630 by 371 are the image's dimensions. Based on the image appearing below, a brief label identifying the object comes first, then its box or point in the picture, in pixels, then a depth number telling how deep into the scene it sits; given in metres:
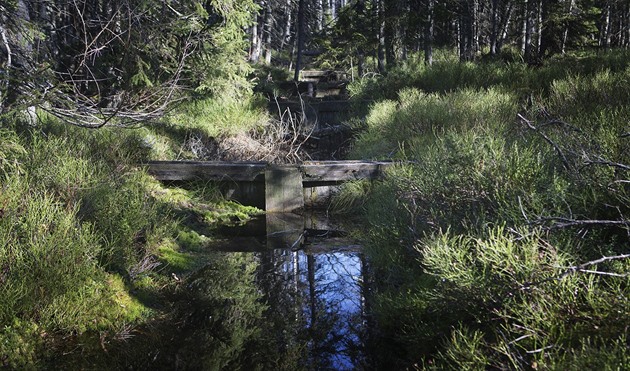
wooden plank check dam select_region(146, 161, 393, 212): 9.05
